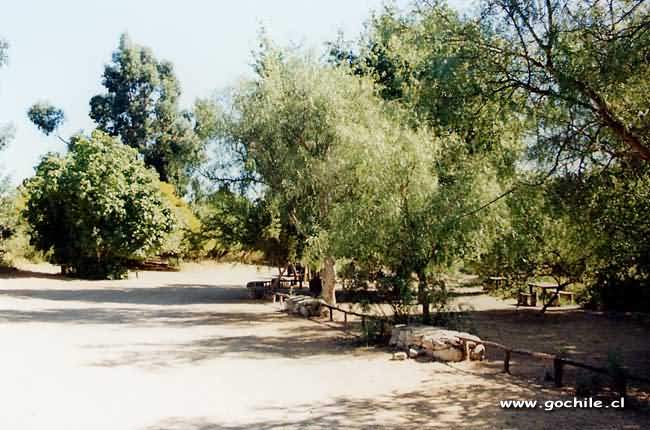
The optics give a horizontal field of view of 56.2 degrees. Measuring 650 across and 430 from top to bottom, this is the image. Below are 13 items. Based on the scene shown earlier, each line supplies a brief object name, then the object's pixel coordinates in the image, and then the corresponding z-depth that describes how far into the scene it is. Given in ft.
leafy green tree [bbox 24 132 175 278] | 104.42
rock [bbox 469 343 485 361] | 35.42
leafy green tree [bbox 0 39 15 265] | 103.35
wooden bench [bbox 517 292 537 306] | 67.40
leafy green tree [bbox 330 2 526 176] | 29.66
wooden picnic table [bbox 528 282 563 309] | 59.77
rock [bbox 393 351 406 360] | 35.88
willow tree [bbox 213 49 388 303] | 54.85
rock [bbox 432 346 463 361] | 35.24
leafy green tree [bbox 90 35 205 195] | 148.36
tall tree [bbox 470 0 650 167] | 25.52
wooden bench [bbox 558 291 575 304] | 67.64
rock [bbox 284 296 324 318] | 57.93
